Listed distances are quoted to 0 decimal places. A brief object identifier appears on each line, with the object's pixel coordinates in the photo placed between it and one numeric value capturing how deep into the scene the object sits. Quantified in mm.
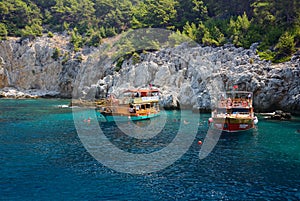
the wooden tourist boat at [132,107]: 58812
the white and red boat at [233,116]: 46938
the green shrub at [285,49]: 66938
